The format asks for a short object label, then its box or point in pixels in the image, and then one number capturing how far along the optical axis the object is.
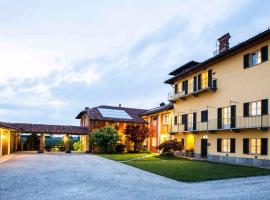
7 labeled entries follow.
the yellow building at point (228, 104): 15.86
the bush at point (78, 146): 33.65
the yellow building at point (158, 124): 26.95
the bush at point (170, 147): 22.63
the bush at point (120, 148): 28.77
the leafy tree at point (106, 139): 26.80
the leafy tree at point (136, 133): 29.21
